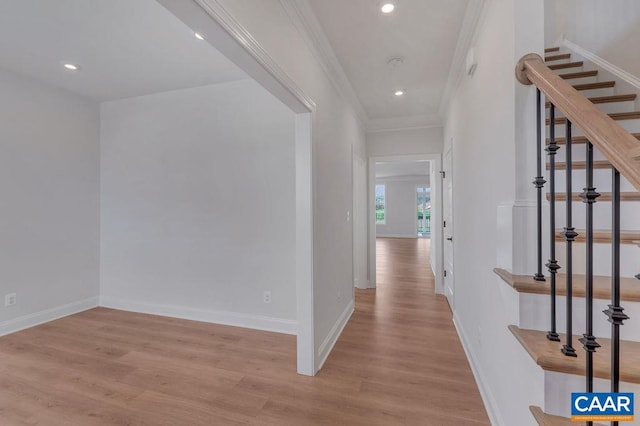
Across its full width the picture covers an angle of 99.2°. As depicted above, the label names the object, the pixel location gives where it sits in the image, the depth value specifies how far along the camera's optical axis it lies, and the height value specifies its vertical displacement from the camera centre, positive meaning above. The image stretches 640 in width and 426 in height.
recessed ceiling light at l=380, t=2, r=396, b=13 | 1.91 +1.44
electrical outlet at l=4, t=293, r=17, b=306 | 2.91 -0.95
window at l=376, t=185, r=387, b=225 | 12.09 +0.31
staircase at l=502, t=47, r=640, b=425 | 0.99 -0.38
